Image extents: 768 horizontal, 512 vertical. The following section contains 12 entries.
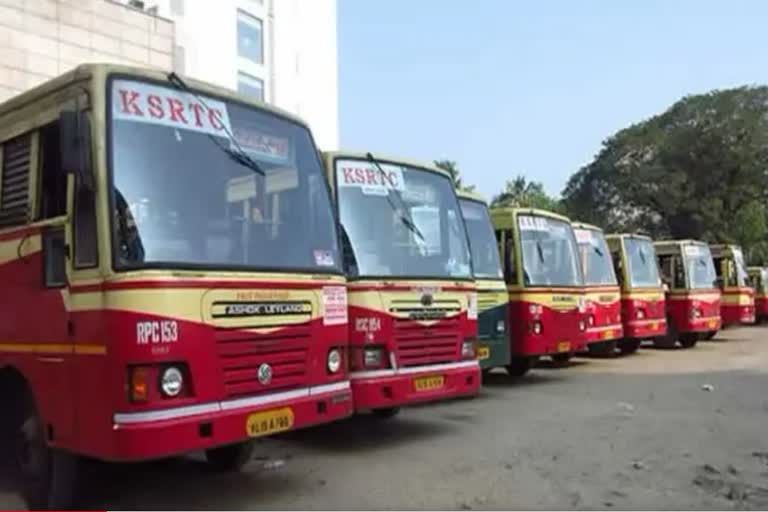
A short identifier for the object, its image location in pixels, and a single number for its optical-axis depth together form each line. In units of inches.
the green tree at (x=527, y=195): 1950.1
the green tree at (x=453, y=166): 1558.6
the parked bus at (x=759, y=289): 1167.0
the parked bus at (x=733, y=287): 881.5
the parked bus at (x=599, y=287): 553.3
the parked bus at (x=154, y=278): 191.2
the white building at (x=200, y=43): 908.0
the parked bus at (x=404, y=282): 284.2
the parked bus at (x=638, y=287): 645.3
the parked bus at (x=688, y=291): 724.7
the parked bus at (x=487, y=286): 412.2
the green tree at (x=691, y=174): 1779.0
